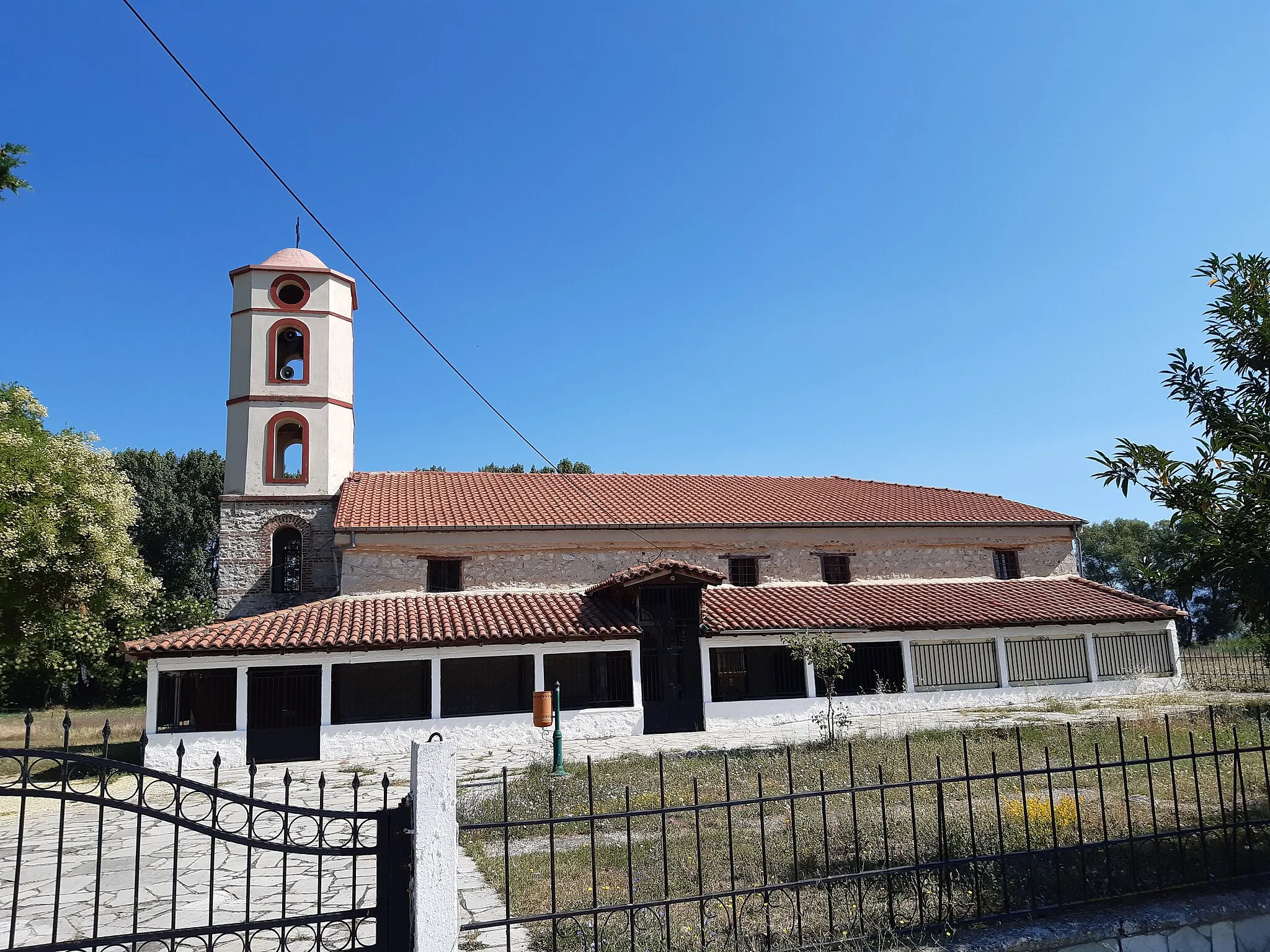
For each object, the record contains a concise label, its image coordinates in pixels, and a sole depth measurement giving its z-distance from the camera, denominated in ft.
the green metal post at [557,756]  46.34
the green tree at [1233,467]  20.17
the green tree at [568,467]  173.37
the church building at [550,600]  58.49
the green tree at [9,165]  33.65
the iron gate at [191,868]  13.84
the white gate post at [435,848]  14.19
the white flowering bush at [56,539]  62.54
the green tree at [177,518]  142.72
